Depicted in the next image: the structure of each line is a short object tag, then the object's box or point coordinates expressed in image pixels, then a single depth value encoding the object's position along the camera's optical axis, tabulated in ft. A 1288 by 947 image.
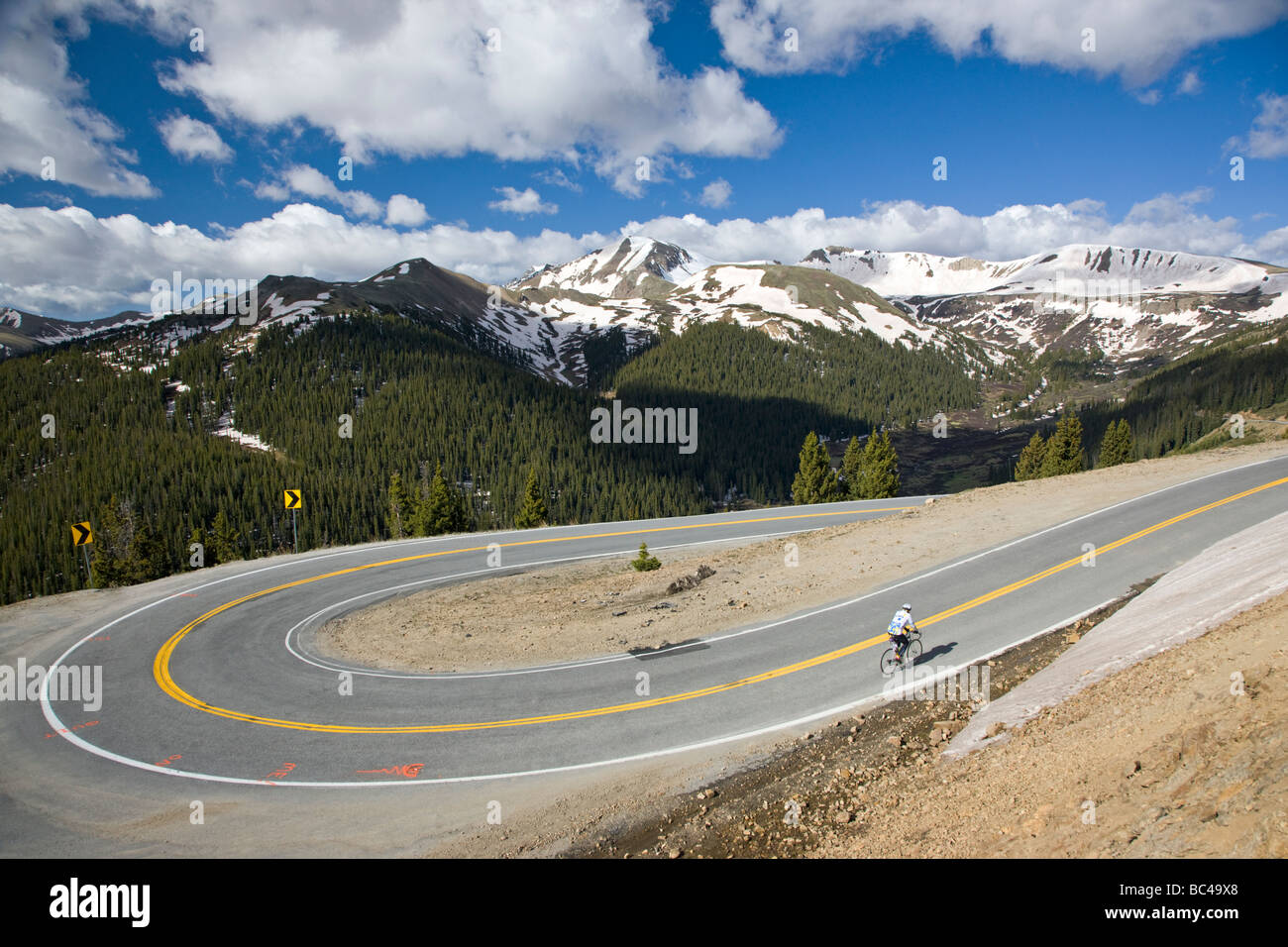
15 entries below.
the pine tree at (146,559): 219.61
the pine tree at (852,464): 241.76
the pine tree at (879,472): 203.62
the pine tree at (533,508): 180.24
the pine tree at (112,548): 219.30
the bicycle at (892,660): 48.96
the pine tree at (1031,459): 240.22
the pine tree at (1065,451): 204.44
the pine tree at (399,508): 197.16
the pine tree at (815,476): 202.08
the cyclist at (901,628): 47.67
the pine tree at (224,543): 223.10
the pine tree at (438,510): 180.34
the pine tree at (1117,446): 237.86
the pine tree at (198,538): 244.26
